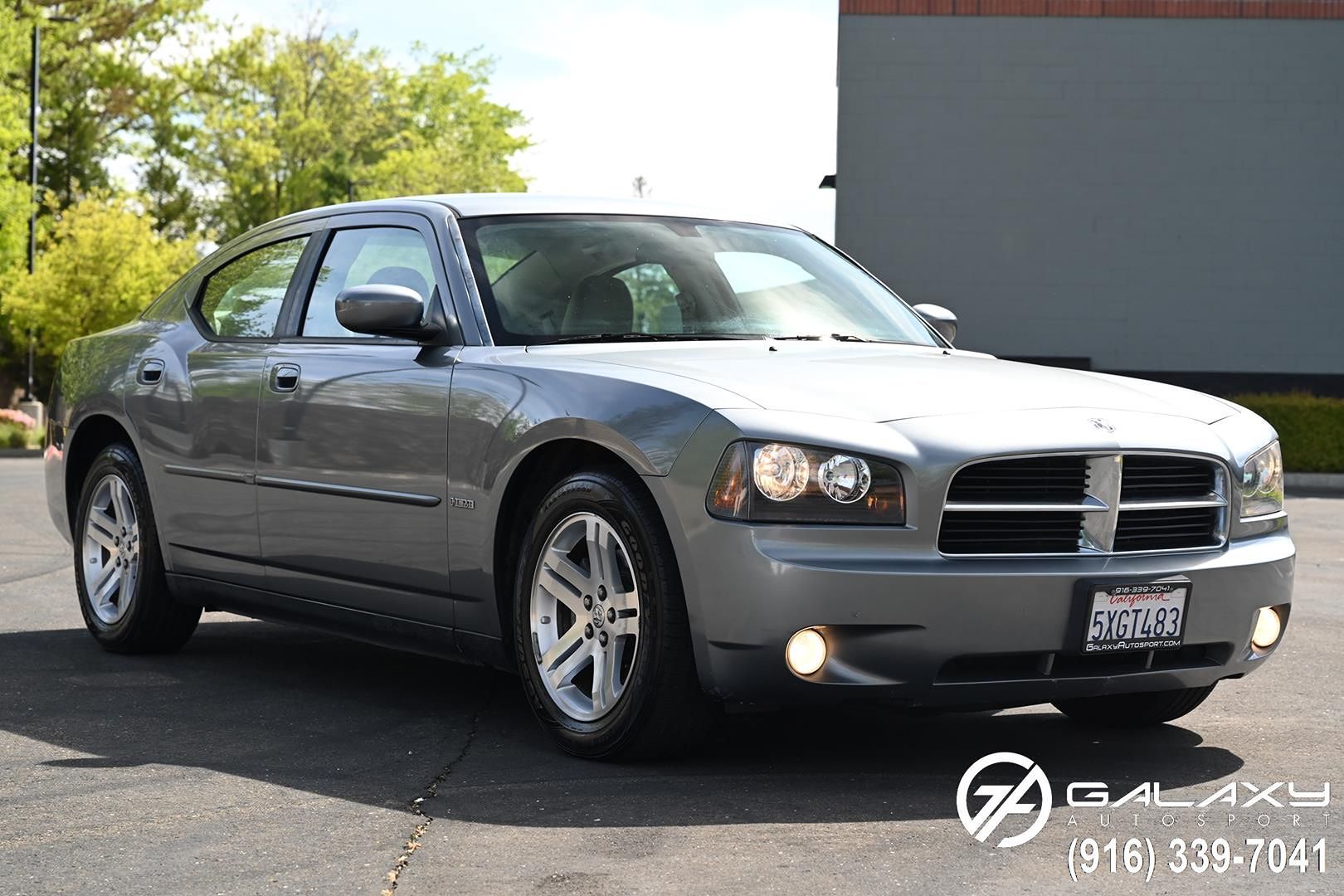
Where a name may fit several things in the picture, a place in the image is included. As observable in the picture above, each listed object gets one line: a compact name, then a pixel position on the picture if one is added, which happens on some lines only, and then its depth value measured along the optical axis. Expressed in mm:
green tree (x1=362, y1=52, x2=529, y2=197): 65312
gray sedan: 4676
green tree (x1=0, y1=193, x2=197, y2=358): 37656
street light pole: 36375
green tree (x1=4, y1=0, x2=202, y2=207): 53906
